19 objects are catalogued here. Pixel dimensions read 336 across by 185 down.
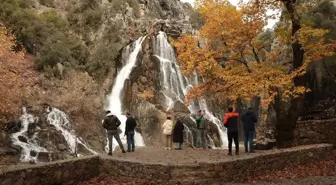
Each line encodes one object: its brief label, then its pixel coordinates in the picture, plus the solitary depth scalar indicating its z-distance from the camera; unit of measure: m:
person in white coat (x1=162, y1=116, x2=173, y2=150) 16.23
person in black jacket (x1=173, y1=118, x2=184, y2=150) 16.16
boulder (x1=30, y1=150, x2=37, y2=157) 18.86
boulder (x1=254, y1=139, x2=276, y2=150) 19.68
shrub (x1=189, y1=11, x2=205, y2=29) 55.68
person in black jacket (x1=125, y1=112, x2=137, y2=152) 15.00
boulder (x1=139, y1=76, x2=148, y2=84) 30.49
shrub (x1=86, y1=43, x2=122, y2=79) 31.27
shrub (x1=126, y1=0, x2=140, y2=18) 44.01
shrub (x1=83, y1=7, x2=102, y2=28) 36.84
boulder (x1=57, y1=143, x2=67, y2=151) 20.30
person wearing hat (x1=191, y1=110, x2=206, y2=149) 16.31
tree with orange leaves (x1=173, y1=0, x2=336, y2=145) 14.21
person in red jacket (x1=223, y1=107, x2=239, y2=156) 12.41
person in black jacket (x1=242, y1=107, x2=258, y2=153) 13.25
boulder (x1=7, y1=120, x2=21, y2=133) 20.33
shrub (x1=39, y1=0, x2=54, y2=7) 36.66
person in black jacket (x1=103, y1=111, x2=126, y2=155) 13.61
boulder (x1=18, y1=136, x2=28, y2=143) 19.67
